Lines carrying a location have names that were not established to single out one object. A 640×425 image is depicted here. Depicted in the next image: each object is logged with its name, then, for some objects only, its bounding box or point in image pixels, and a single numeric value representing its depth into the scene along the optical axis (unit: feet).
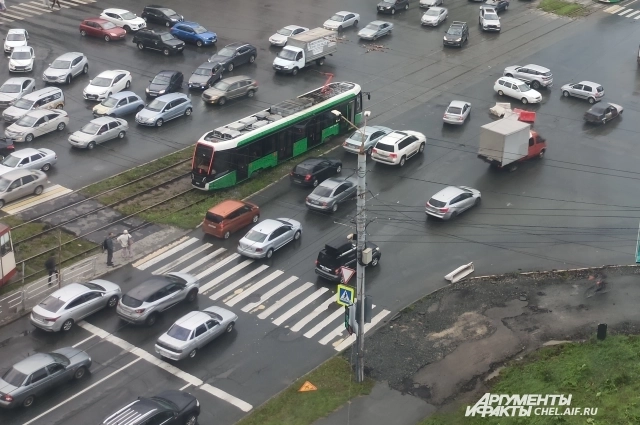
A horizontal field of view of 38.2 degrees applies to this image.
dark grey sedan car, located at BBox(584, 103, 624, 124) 193.06
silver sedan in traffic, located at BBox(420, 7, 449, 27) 248.73
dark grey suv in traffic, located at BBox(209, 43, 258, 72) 215.31
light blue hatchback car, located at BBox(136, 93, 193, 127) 185.98
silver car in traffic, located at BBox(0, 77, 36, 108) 194.39
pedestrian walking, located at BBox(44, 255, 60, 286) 134.31
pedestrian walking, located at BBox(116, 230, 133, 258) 142.00
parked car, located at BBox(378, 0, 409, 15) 255.70
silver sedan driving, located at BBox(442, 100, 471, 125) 190.19
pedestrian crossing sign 109.60
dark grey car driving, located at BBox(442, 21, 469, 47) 233.76
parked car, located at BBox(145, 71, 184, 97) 200.03
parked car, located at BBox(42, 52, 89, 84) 205.98
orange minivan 147.33
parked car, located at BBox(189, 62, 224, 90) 205.05
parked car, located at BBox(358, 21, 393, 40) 237.04
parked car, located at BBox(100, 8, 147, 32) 238.07
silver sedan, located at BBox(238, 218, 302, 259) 141.49
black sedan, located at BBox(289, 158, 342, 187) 162.40
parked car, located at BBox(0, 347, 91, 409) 107.14
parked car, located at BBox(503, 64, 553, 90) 211.82
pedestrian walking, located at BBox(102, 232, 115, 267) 139.50
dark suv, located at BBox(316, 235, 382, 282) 135.33
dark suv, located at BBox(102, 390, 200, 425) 99.71
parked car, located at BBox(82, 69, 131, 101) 198.29
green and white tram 160.66
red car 232.53
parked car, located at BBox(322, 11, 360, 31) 242.17
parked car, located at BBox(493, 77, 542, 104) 203.92
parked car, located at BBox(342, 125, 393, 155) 175.42
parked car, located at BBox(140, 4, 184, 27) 241.96
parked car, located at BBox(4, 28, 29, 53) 222.69
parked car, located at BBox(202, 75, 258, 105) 196.95
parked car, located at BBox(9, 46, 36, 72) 212.02
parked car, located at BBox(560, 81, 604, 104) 204.54
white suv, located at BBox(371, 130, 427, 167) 170.40
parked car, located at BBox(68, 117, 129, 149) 176.35
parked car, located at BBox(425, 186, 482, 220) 151.84
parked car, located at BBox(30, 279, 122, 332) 122.52
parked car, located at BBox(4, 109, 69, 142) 179.22
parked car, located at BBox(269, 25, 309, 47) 231.91
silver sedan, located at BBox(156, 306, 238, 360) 116.47
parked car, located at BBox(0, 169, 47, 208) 156.46
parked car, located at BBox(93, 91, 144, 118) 189.16
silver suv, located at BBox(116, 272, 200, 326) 123.85
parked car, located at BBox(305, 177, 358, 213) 154.30
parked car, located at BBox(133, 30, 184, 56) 224.94
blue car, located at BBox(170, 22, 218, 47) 231.09
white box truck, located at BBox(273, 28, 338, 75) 215.10
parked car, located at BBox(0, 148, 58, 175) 164.55
